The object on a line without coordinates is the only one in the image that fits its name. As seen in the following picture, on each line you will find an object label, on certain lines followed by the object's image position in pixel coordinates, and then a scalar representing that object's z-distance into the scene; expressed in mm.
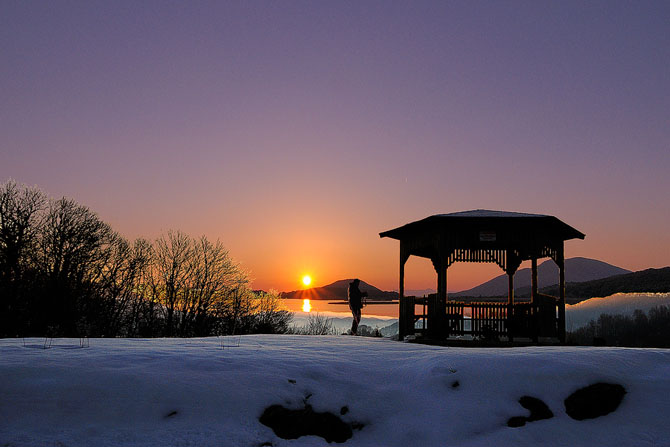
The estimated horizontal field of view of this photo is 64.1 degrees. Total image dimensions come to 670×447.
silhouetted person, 18188
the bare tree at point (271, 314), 30500
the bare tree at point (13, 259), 30594
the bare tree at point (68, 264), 33344
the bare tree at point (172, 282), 44375
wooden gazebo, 15477
